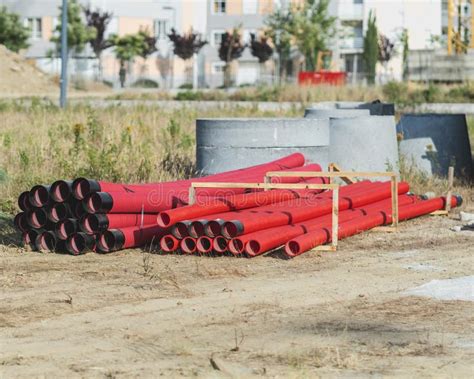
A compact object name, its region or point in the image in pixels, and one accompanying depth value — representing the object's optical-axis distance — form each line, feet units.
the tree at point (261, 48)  242.99
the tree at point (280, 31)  235.81
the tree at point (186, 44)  244.63
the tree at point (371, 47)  233.96
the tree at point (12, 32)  230.89
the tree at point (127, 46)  237.45
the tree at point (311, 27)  230.48
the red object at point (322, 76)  180.36
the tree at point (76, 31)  227.81
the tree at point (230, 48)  241.96
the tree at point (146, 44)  241.14
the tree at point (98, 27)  238.50
